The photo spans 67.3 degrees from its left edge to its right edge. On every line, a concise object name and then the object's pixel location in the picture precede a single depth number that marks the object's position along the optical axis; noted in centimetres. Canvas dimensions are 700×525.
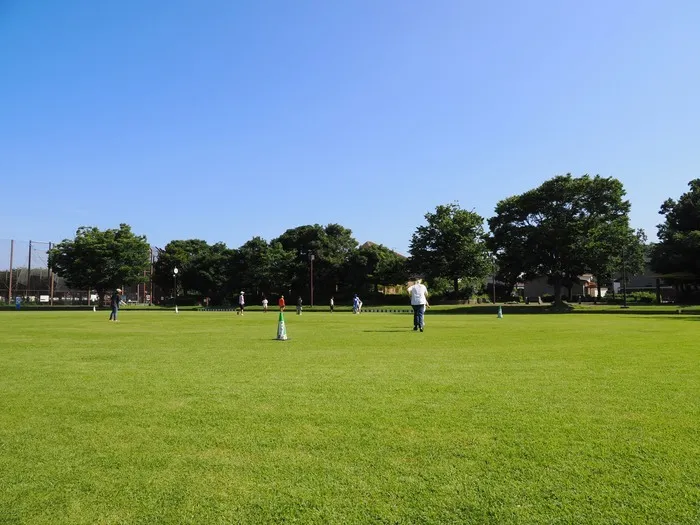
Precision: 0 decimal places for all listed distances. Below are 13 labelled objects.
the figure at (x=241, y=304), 4053
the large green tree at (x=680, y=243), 5125
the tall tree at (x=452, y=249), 6284
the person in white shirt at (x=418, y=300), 1773
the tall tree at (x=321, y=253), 7294
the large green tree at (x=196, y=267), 7750
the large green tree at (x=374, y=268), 6838
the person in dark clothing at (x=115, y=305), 2797
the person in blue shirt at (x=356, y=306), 4131
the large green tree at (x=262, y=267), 7156
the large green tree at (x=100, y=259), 6019
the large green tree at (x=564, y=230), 4594
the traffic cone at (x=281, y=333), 1448
